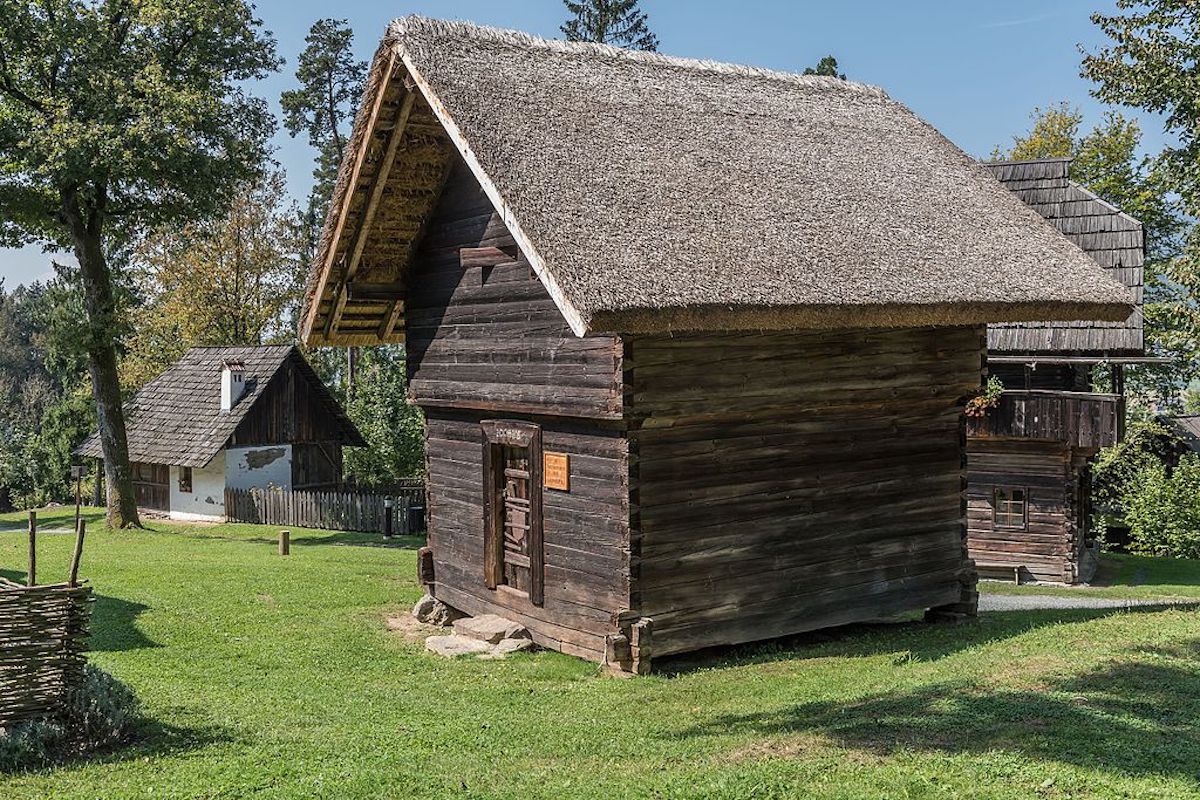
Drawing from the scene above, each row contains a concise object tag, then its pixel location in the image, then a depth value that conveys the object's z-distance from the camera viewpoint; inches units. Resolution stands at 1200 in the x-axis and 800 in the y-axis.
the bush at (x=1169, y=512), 1200.2
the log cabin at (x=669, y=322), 439.5
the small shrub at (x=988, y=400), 984.3
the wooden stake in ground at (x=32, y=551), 326.3
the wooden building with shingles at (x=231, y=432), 1279.5
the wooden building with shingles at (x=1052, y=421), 973.7
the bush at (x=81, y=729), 311.4
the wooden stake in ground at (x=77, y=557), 323.6
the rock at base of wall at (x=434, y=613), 573.4
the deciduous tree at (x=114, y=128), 943.0
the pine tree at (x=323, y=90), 1831.9
